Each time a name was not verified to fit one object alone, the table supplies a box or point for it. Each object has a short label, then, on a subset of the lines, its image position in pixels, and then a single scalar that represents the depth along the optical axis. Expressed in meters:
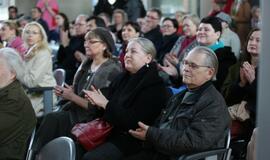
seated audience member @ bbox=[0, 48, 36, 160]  4.32
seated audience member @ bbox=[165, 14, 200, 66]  7.39
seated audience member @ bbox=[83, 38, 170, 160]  4.41
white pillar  1.46
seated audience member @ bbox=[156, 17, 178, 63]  8.26
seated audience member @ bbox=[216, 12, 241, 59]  7.11
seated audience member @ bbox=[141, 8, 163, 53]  8.73
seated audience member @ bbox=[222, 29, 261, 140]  4.75
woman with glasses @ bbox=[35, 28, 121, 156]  5.06
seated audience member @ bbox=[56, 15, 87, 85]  8.64
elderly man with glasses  3.78
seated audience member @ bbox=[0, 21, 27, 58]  9.43
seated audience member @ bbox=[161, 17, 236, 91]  5.72
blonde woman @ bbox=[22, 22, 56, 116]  6.70
